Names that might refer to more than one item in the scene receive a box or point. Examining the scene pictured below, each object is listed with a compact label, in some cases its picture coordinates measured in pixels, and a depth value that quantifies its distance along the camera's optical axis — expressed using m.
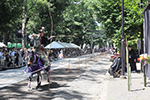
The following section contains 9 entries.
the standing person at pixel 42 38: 9.15
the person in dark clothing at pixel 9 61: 18.91
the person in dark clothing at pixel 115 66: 12.34
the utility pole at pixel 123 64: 11.60
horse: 8.54
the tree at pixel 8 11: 17.34
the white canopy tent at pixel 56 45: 29.80
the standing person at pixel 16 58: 19.70
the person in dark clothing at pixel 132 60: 14.52
